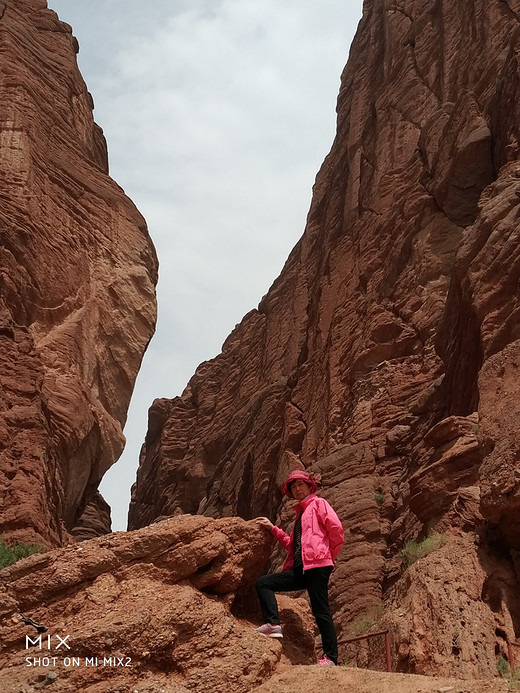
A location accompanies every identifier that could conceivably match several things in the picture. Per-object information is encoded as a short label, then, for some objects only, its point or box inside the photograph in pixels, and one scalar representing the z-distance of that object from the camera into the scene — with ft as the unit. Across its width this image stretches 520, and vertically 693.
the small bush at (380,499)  67.77
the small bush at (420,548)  43.06
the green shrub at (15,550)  45.78
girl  26.66
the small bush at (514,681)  21.88
